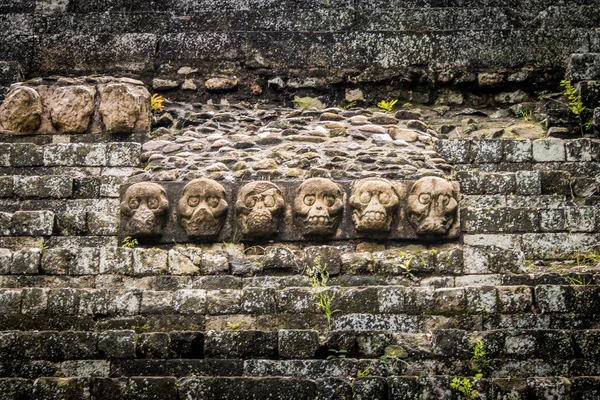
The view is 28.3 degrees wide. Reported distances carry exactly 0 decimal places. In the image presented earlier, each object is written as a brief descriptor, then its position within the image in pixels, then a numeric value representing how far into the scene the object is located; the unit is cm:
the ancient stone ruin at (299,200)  911
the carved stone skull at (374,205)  1123
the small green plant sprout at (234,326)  971
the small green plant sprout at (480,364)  901
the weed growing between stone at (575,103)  1308
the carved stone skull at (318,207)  1129
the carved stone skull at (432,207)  1127
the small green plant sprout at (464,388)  848
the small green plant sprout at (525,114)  1370
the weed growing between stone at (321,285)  971
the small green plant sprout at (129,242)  1150
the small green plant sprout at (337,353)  913
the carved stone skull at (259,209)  1128
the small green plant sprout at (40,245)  1146
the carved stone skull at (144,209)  1144
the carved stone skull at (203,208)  1138
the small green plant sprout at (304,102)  1424
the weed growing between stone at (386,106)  1398
